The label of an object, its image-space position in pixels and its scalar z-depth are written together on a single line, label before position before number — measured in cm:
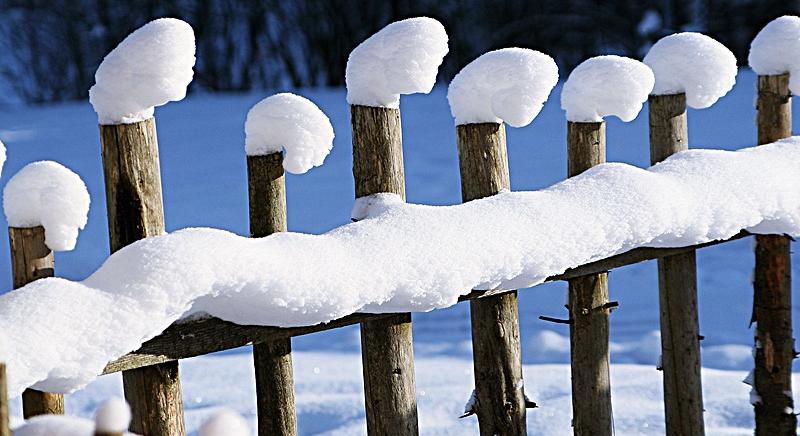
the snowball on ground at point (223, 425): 591
